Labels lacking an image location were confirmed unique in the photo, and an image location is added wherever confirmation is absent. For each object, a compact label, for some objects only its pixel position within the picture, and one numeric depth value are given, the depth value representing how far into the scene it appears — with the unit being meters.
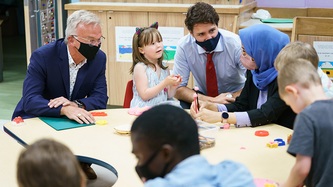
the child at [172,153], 1.50
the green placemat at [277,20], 5.61
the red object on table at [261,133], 2.90
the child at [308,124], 1.99
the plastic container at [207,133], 2.73
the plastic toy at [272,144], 2.72
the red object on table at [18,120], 3.18
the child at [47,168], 1.56
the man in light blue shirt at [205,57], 3.84
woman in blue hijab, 3.05
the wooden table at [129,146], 2.46
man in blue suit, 3.52
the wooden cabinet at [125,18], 5.38
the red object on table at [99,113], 3.35
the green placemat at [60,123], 3.09
